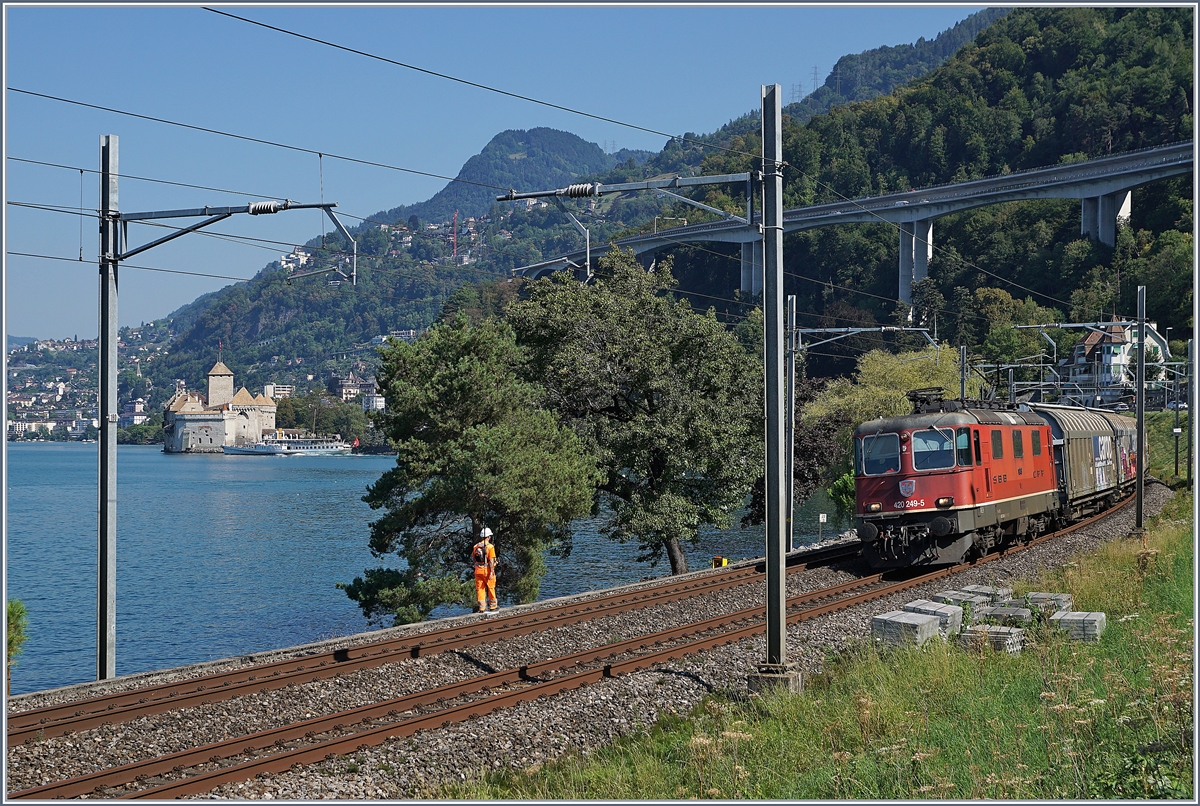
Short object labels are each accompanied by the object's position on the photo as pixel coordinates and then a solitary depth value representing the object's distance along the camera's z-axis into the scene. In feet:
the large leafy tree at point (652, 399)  104.99
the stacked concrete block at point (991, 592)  55.83
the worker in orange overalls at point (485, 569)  62.54
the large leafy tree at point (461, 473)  91.15
